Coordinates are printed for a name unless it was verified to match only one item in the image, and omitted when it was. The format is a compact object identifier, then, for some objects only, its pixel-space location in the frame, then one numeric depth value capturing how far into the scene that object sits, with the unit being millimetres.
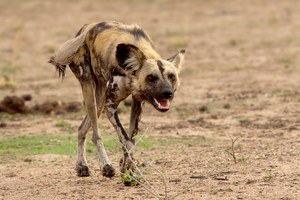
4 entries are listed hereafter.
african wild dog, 15477
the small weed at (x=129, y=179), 14977
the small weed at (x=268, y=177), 15164
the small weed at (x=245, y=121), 21875
